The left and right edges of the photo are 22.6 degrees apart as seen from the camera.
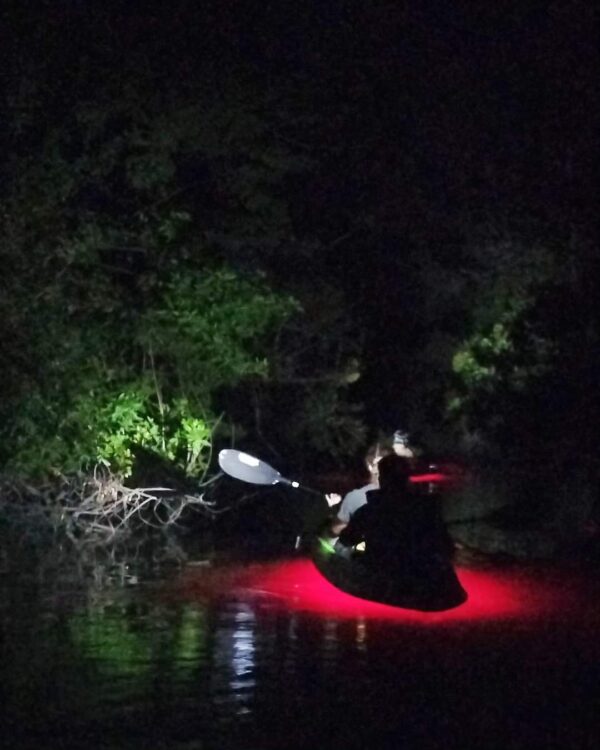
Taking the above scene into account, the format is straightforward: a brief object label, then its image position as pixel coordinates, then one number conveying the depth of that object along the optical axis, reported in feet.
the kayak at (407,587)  42.55
